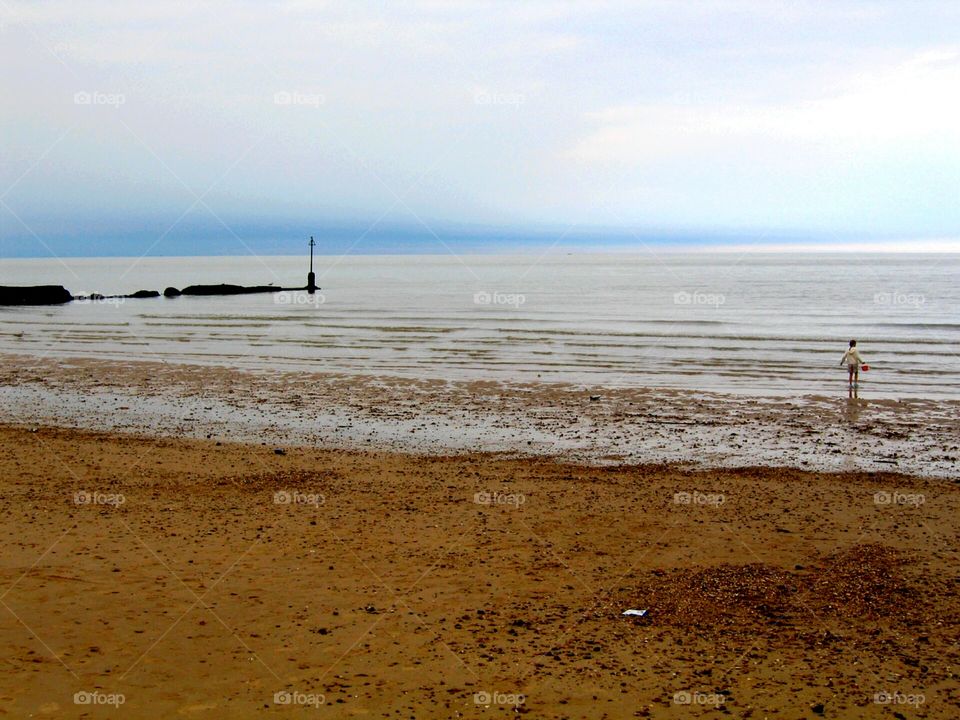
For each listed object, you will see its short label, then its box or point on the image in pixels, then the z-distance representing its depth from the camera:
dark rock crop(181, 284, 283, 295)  77.12
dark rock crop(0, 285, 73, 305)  65.31
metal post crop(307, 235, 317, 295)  80.12
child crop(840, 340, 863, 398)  22.62
